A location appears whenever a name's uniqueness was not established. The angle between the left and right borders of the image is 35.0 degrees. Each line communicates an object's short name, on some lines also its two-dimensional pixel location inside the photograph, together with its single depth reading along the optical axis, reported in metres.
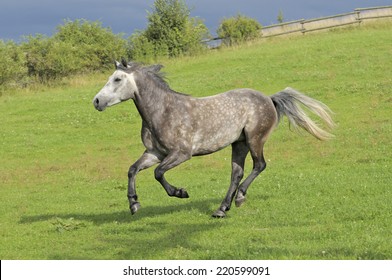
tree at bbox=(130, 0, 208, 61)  61.91
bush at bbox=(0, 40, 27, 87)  52.09
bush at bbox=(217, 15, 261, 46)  72.56
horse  12.79
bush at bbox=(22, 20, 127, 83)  55.94
